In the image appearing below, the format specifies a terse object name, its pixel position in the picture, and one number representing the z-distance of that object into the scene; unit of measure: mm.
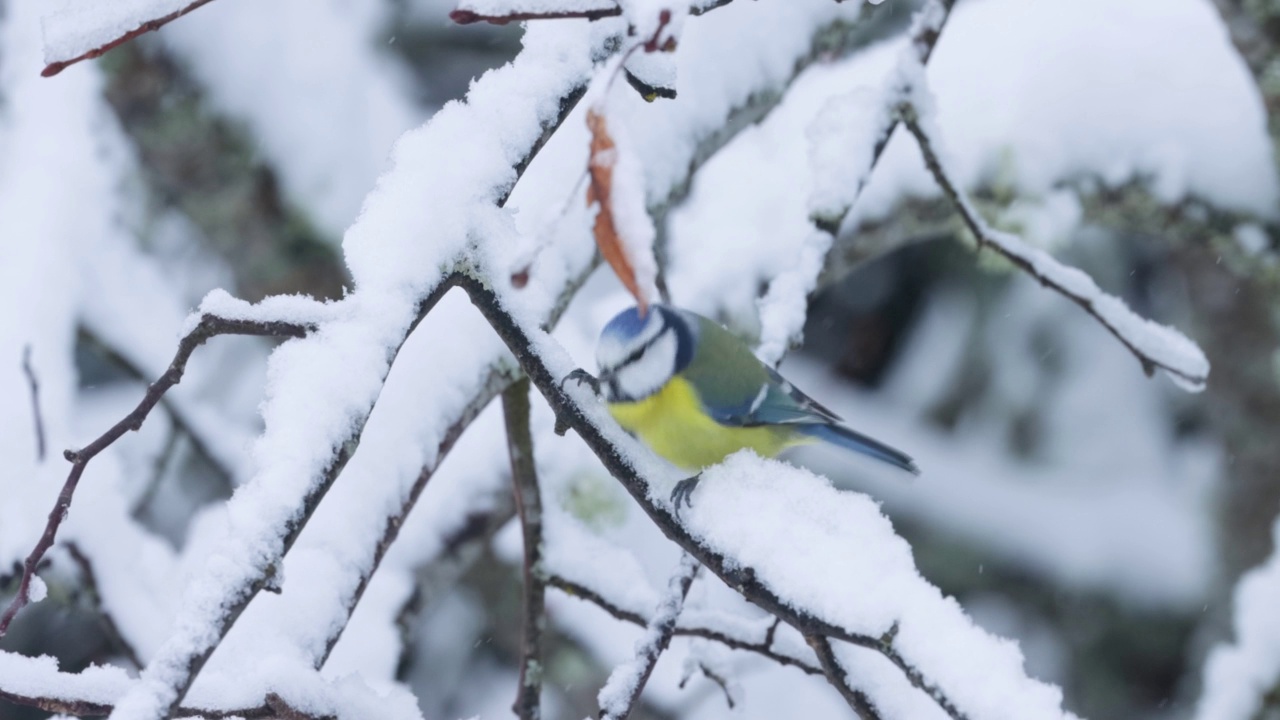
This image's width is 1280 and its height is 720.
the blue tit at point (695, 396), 4918
